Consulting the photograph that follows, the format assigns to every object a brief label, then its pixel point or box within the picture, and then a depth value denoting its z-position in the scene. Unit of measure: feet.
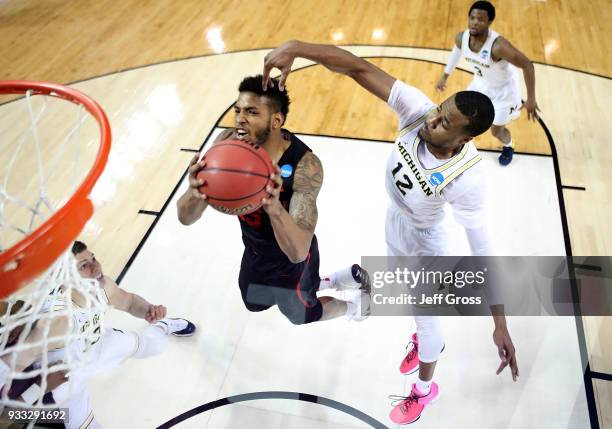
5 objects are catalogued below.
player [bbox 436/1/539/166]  11.90
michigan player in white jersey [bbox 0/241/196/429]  7.32
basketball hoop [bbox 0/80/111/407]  5.07
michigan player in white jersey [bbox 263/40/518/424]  7.17
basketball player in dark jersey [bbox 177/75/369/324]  6.84
